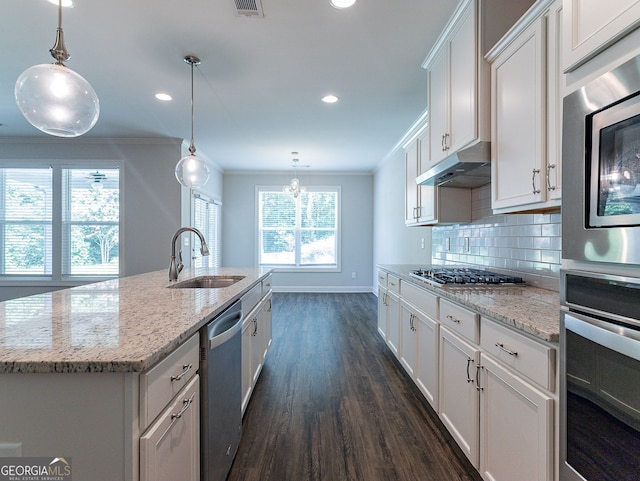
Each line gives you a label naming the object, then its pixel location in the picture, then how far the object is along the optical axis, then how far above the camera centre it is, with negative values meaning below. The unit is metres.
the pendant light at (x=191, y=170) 2.74 +0.57
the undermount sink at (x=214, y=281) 2.71 -0.35
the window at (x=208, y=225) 5.64 +0.26
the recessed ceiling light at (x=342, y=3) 1.95 +1.40
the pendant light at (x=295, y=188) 5.73 +0.92
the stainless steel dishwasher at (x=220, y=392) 1.30 -0.68
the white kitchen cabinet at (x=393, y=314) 2.97 -0.71
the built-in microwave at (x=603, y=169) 0.81 +0.19
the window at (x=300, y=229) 7.23 +0.23
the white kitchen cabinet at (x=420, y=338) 2.12 -0.71
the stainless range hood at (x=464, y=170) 1.96 +0.47
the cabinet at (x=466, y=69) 1.90 +1.09
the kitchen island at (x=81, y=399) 0.81 -0.40
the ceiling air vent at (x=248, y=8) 1.97 +1.42
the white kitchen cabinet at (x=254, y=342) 2.12 -0.78
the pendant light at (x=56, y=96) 1.42 +0.63
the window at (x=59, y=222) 4.94 +0.25
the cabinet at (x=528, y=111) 1.46 +0.63
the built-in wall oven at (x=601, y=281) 0.81 -0.11
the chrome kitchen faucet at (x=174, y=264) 2.41 -0.18
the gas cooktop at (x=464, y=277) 2.08 -0.25
